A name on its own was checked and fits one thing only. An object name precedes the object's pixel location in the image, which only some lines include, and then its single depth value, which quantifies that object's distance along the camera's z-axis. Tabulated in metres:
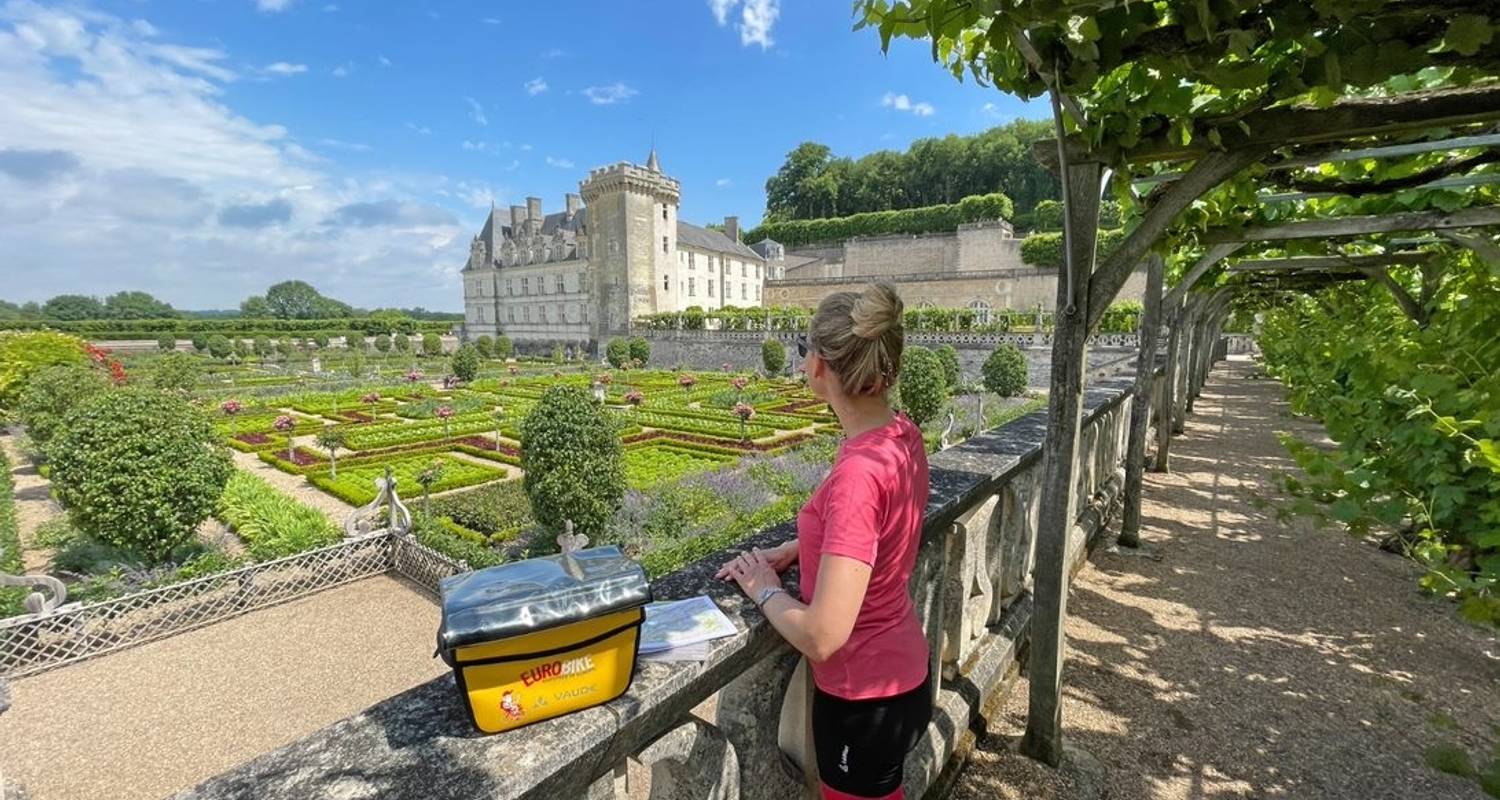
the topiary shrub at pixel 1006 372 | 20.73
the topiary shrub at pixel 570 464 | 7.31
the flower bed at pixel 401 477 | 10.61
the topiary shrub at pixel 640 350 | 35.56
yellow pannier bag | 0.96
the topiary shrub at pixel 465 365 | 25.78
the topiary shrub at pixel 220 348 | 39.84
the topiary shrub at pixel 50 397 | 11.47
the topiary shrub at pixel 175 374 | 17.67
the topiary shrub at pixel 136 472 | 6.65
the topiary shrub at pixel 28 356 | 13.94
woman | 1.34
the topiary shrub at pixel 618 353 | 33.62
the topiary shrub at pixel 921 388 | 14.86
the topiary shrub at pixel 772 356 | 28.56
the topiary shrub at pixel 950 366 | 22.24
